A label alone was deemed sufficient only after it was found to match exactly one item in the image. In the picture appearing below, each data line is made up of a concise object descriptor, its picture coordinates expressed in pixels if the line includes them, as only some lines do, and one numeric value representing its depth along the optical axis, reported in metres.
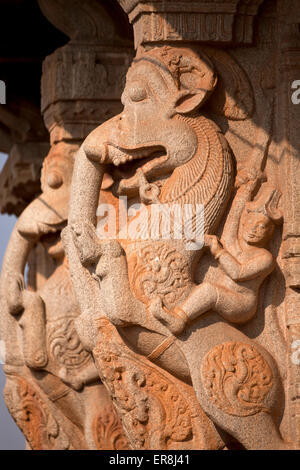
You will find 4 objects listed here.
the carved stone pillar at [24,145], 13.48
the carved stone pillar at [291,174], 8.84
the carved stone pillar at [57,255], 10.91
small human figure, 8.72
